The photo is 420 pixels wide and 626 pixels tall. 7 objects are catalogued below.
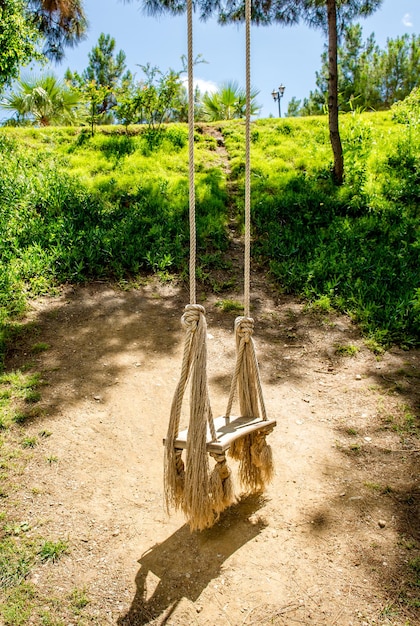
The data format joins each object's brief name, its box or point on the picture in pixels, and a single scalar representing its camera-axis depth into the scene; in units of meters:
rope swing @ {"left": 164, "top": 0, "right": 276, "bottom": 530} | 2.00
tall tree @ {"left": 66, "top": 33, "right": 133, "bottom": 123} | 19.61
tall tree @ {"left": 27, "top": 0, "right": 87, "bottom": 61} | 10.13
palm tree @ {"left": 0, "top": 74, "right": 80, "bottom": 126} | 10.56
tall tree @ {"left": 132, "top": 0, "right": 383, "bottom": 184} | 6.52
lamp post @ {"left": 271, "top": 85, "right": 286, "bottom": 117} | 16.42
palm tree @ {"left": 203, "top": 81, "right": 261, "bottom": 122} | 11.02
